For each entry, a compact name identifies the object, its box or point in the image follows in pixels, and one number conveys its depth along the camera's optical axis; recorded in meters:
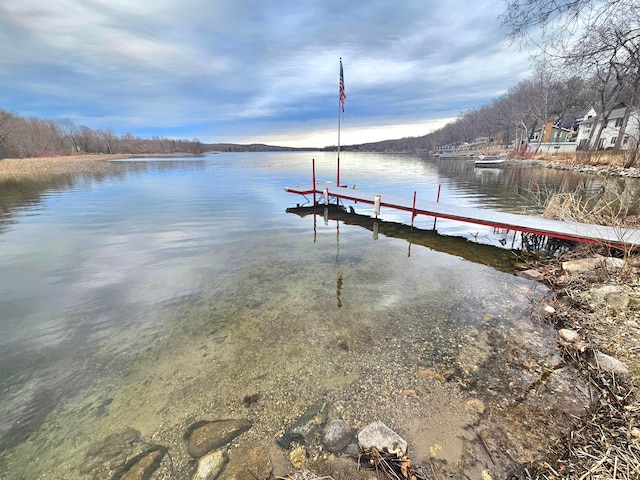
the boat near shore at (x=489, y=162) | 42.16
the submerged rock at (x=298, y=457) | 2.62
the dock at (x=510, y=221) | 7.46
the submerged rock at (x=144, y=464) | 2.58
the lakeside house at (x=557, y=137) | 50.50
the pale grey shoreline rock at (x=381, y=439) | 2.64
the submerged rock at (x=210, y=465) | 2.55
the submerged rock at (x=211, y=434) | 2.82
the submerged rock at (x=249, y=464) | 2.53
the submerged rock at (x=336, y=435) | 2.77
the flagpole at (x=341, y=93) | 14.28
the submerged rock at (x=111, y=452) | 2.68
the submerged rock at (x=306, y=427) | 2.87
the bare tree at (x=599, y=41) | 4.61
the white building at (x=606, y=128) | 36.59
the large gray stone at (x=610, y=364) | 3.26
